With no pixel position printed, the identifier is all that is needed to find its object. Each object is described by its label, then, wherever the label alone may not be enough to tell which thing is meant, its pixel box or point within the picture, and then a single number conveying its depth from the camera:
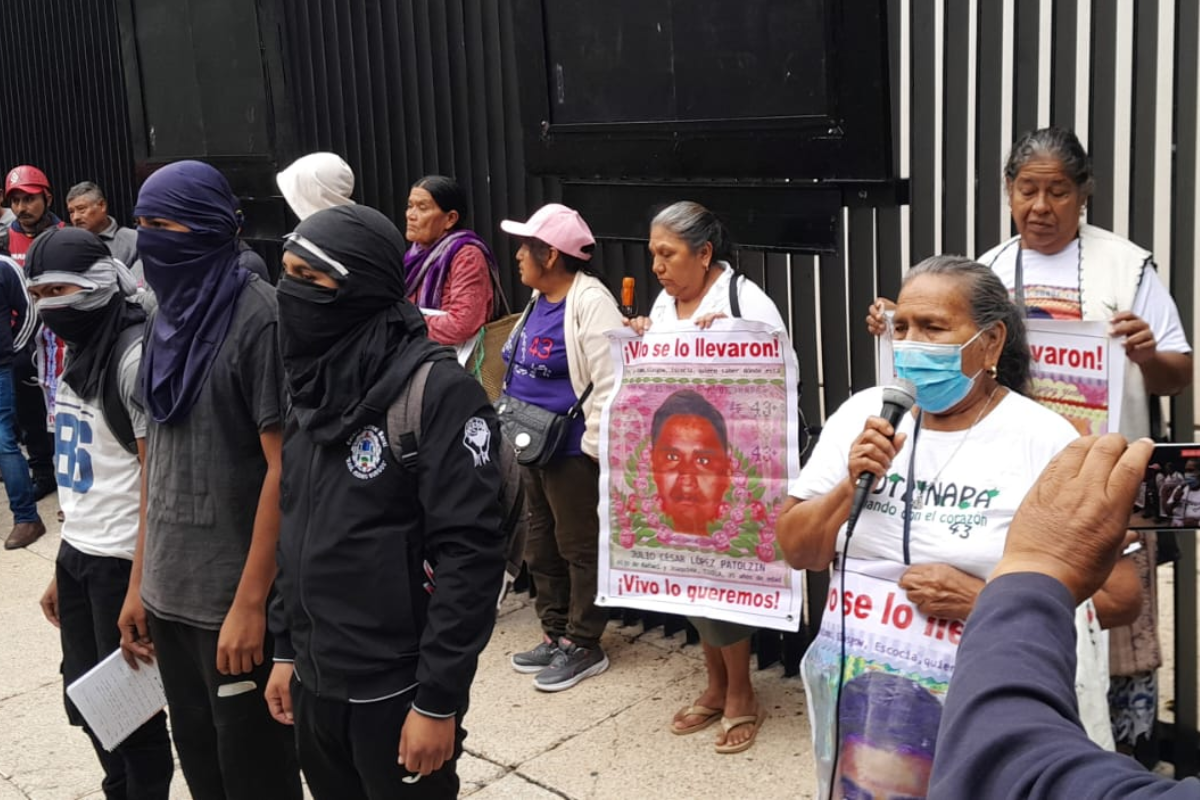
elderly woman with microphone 2.45
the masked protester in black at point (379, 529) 2.74
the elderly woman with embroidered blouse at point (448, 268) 5.57
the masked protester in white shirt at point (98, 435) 3.66
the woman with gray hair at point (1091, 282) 3.47
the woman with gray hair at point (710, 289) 4.46
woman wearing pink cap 4.94
